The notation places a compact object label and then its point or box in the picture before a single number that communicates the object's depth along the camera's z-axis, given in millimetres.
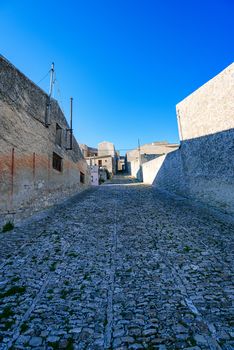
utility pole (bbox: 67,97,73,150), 13684
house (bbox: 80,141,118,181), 44531
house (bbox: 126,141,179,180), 33938
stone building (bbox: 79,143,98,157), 51206
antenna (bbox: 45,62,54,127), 9906
